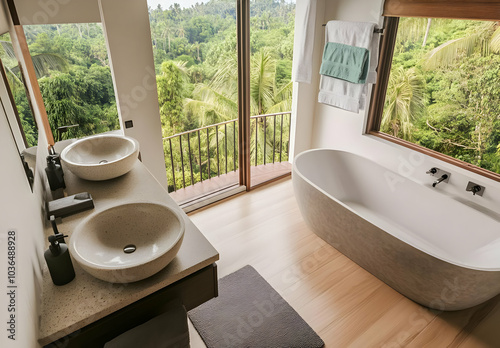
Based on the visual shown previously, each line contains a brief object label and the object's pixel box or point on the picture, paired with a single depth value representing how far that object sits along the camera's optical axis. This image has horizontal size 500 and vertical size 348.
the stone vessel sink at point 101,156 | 1.77
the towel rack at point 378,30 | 2.83
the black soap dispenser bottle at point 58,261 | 1.16
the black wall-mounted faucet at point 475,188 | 2.52
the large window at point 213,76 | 4.66
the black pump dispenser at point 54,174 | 1.70
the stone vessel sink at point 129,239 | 1.16
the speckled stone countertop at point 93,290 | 1.10
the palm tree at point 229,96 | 5.95
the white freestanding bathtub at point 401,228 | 2.07
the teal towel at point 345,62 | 2.93
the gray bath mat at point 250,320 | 2.12
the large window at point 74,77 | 2.07
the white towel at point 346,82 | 2.89
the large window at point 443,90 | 2.67
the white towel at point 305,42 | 3.14
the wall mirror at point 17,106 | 1.25
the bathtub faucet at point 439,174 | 2.72
